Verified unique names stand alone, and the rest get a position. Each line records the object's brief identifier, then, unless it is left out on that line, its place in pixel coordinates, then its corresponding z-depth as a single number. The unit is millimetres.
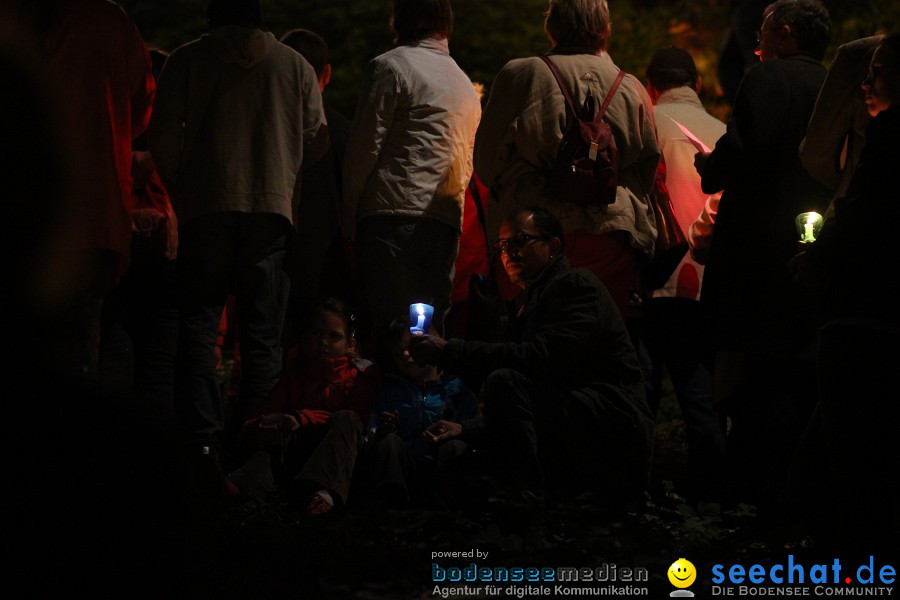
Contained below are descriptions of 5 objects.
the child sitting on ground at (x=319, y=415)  13258
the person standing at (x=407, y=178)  14812
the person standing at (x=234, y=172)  14281
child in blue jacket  13312
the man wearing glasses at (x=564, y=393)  12625
